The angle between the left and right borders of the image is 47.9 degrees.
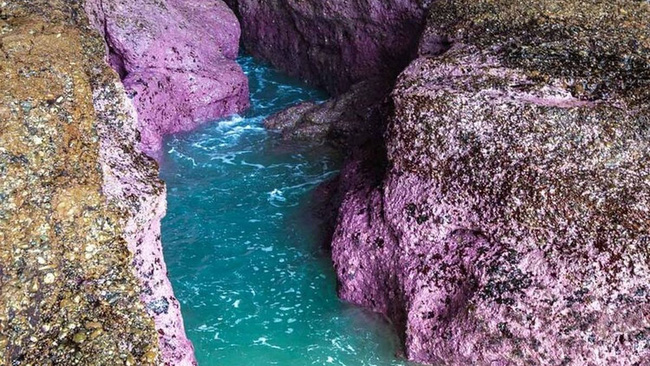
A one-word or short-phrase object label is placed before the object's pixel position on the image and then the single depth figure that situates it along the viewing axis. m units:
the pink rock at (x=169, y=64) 10.01
